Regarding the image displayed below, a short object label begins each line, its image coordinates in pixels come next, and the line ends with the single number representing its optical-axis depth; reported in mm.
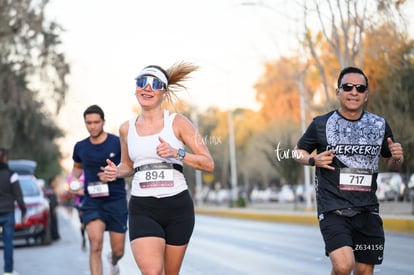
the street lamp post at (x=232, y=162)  53225
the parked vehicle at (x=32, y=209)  19938
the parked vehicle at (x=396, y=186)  28312
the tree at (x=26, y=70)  30328
